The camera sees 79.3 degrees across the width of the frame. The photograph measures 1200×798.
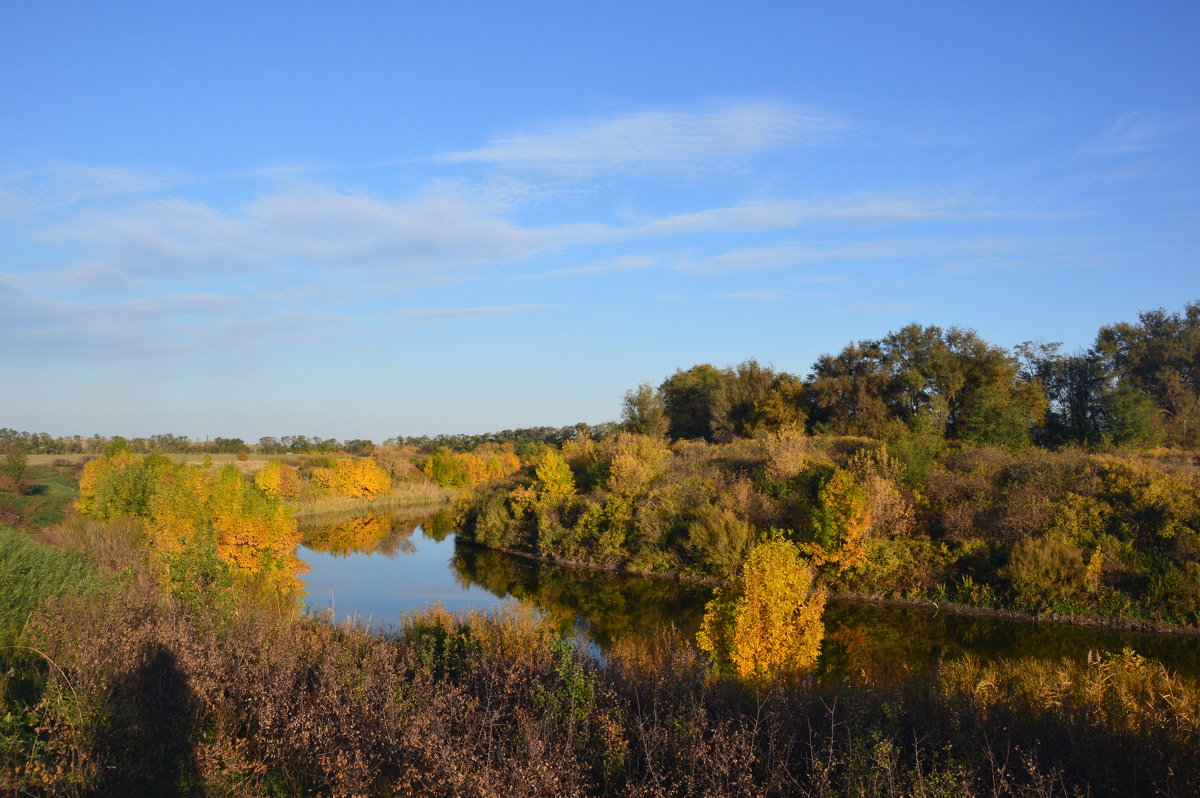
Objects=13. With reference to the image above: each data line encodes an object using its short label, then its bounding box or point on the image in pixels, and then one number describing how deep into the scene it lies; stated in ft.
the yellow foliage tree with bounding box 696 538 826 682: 43.04
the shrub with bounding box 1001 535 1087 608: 74.90
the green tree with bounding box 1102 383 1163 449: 118.11
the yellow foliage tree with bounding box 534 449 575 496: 127.95
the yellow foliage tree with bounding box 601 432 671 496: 117.60
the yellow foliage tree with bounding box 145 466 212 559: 63.31
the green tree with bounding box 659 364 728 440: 185.68
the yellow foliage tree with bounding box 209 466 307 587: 65.31
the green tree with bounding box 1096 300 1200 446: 129.59
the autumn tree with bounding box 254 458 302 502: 166.20
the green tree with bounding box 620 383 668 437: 180.14
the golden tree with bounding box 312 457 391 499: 193.57
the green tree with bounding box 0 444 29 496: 146.27
